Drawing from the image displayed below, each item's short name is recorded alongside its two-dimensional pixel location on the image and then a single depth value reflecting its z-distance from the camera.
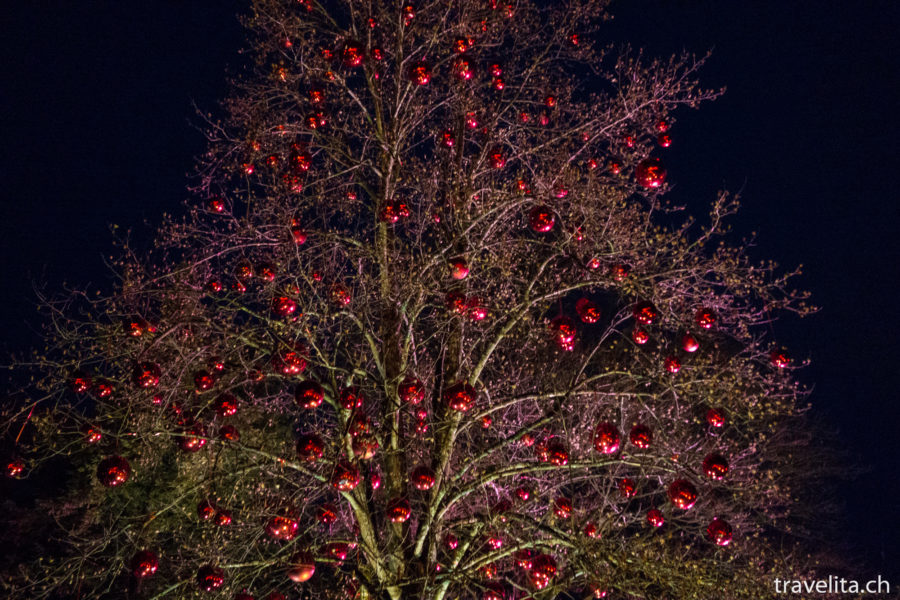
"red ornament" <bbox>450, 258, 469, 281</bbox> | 4.27
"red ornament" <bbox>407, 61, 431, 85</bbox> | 4.86
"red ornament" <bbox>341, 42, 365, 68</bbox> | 4.82
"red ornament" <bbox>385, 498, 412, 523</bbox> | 4.08
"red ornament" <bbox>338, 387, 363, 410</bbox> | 4.24
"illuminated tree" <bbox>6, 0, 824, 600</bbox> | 4.08
